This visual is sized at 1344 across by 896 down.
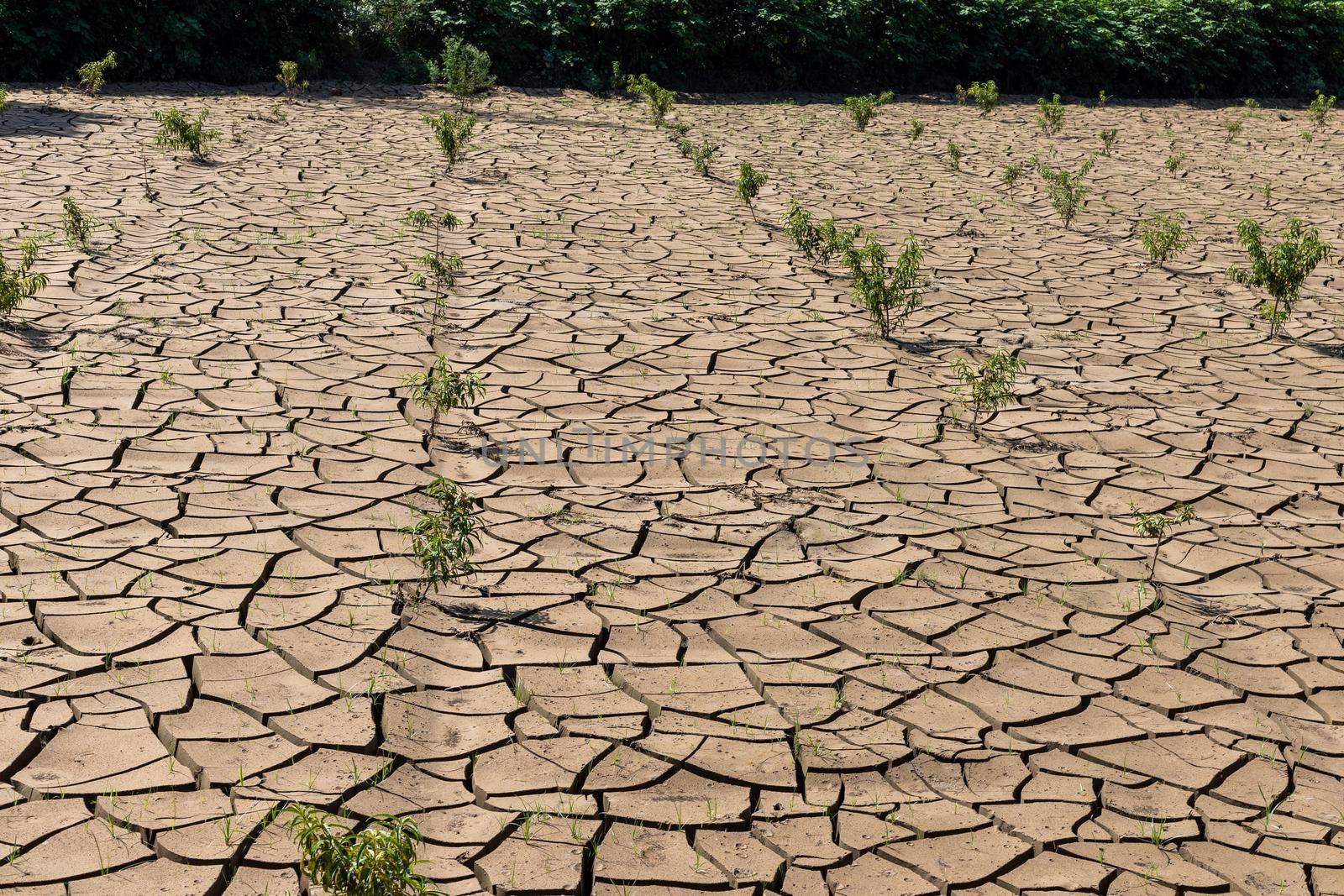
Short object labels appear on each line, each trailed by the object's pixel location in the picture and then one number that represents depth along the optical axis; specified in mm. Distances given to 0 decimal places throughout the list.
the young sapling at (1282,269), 6984
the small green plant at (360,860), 2402
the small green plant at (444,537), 3799
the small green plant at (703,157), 10664
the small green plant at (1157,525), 4188
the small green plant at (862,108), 13336
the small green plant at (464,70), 13477
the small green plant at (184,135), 9828
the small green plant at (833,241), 7301
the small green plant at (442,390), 4832
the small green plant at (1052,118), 13844
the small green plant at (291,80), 13219
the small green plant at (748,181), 8867
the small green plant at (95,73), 12109
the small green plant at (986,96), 14867
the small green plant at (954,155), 11531
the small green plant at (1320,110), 15516
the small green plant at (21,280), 5840
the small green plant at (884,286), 6566
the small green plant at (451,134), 9961
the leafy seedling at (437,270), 6789
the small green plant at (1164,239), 8336
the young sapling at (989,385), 5453
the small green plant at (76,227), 7227
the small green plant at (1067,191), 9438
